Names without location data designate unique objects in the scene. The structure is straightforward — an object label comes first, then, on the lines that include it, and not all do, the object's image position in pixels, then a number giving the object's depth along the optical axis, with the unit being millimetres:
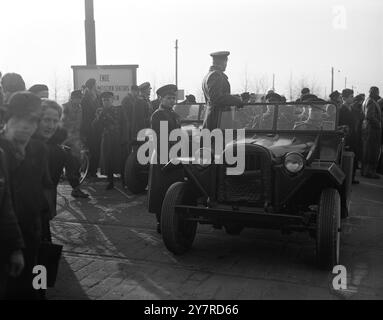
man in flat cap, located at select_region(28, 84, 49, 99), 5418
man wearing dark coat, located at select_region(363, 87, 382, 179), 10406
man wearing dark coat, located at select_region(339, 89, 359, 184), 10617
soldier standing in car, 5656
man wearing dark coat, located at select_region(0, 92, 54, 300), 2877
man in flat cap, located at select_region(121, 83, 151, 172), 9227
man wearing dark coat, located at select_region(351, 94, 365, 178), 10992
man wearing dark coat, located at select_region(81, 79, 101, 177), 9672
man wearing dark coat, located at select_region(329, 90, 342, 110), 11414
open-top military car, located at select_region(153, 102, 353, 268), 4457
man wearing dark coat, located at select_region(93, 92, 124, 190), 9000
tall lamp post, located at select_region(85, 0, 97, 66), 10820
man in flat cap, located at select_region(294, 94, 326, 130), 5750
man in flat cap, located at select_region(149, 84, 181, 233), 5602
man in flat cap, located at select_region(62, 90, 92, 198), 7269
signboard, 10641
